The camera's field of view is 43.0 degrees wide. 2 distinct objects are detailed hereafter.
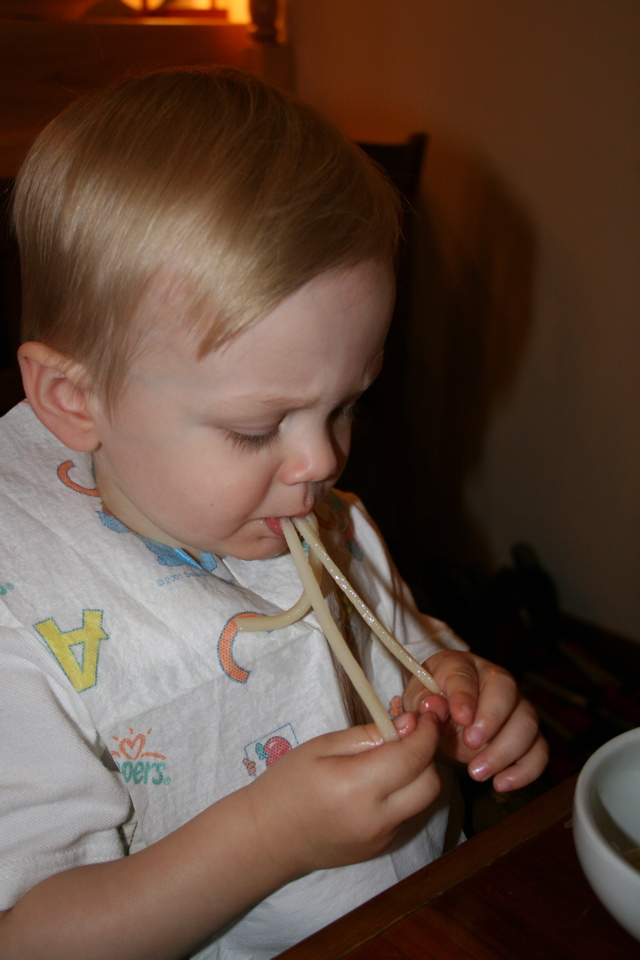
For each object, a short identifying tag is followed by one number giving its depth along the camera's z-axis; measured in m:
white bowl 0.46
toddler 0.65
